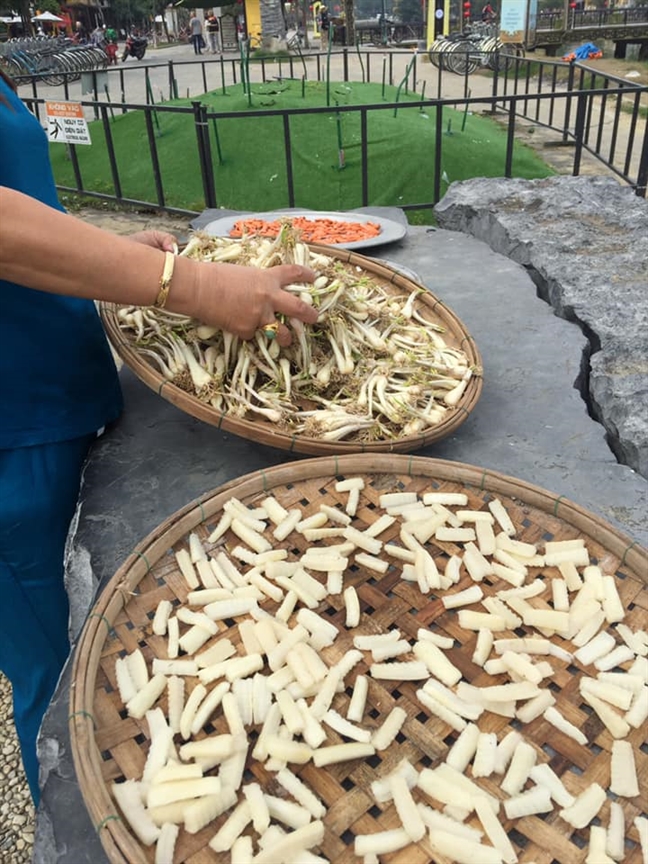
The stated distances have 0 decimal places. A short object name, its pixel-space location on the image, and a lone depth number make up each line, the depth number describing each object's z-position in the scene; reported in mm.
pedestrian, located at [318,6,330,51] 34931
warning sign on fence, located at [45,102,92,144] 5586
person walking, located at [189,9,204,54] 32003
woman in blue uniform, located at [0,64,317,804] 1366
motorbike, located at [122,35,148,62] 29903
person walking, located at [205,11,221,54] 37594
